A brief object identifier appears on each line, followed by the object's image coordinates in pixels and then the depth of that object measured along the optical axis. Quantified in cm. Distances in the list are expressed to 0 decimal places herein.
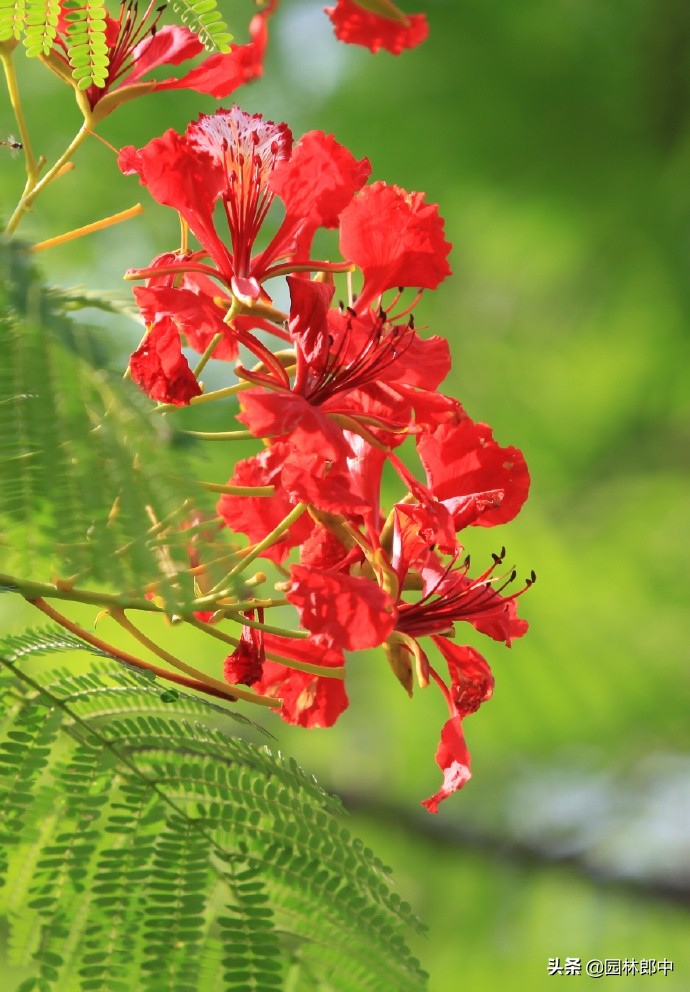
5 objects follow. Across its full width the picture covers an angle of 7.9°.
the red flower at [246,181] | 169
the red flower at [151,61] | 172
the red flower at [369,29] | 178
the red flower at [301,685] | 171
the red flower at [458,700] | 172
